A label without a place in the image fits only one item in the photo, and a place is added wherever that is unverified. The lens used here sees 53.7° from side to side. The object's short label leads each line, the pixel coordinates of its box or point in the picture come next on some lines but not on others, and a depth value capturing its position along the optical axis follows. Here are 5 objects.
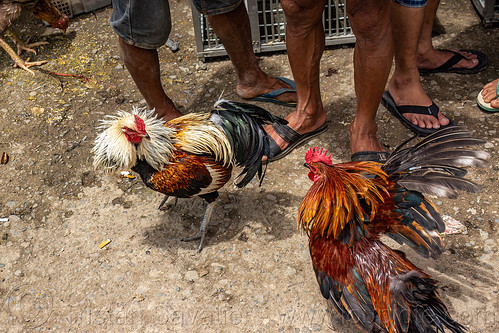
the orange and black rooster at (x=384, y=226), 2.25
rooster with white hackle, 2.83
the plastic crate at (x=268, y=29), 4.41
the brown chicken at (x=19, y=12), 4.77
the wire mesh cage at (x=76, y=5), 5.29
